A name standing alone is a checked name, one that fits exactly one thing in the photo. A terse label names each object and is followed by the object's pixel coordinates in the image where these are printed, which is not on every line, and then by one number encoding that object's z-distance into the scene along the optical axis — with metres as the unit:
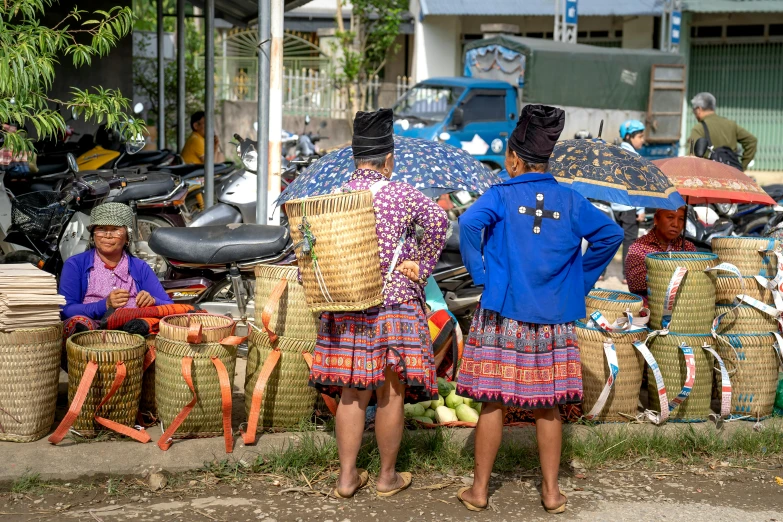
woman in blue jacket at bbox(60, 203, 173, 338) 4.91
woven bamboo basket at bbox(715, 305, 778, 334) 5.23
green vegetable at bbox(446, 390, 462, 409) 5.21
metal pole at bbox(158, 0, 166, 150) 12.51
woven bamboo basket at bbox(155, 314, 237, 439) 4.44
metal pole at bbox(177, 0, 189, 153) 10.45
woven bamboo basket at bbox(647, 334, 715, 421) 5.09
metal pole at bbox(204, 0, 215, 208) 7.88
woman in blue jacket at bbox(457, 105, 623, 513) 3.86
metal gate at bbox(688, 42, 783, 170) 19.89
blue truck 15.19
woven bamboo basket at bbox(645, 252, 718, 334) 5.05
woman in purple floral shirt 3.91
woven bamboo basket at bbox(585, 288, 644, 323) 5.08
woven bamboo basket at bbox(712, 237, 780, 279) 5.37
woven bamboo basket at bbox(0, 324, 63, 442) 4.30
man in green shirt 9.59
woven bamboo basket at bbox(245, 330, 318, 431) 4.68
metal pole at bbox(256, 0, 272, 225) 6.07
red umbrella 5.57
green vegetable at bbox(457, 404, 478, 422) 5.05
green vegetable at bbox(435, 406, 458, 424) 5.02
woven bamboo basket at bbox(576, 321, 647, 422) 4.96
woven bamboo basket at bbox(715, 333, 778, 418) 5.17
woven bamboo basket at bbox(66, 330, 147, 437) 4.41
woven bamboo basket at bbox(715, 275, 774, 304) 5.26
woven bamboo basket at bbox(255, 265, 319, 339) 4.74
